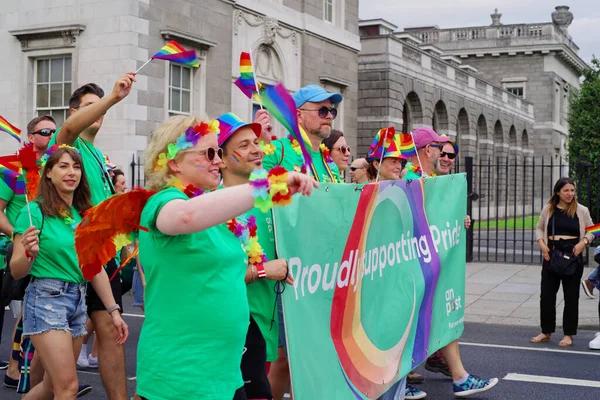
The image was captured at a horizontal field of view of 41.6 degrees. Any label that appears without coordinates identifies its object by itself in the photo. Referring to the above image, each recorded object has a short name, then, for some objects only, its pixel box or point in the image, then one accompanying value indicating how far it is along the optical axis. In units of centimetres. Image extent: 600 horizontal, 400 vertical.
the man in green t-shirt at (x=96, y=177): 445
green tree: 2373
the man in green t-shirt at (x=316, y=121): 466
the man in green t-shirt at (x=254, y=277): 362
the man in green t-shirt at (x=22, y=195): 581
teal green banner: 379
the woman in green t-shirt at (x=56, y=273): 409
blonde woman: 292
